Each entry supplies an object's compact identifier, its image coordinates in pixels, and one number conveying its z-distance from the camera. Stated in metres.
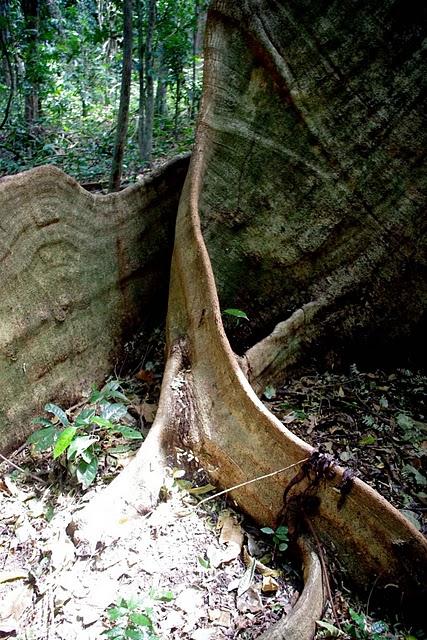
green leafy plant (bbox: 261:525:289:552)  2.51
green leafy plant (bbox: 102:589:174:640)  2.03
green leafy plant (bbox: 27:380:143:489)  2.77
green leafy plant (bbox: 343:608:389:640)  2.19
